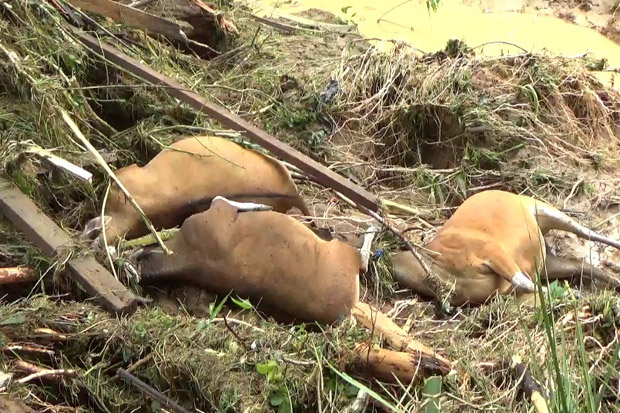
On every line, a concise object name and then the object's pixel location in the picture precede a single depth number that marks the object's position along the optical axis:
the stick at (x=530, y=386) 5.27
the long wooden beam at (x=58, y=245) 6.28
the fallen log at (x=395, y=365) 5.73
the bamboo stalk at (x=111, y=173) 6.88
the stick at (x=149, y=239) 7.14
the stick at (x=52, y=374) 5.59
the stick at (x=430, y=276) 7.80
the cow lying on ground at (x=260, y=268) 6.90
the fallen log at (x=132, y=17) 9.69
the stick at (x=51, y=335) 5.97
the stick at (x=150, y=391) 5.49
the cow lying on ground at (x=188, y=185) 7.38
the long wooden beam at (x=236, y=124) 8.00
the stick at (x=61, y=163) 6.77
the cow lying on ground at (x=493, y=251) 7.91
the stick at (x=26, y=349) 5.71
